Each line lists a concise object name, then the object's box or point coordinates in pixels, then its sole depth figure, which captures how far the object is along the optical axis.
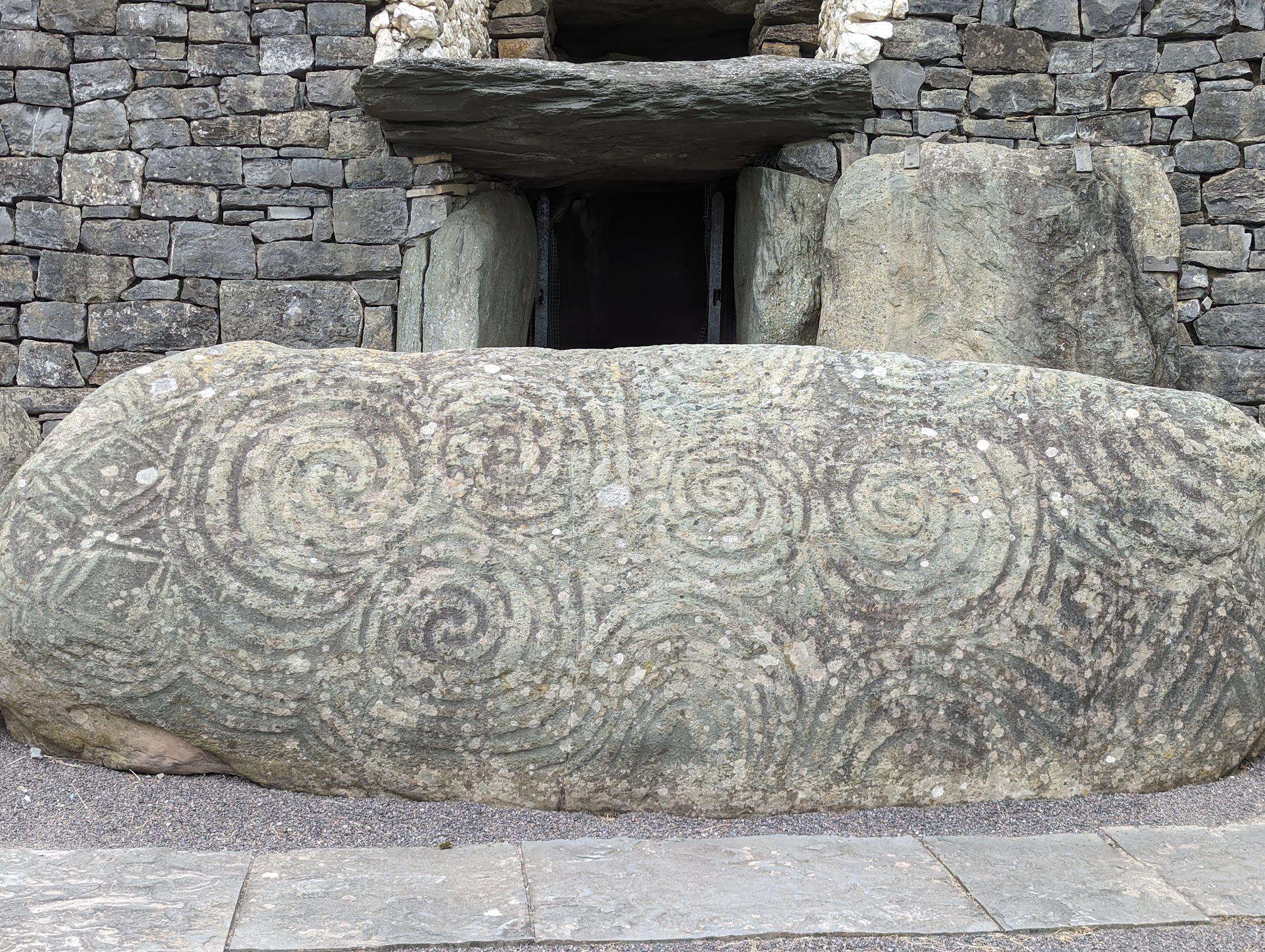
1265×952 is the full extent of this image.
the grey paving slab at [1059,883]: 2.00
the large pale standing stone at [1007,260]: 5.17
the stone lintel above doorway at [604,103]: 5.24
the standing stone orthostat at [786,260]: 5.70
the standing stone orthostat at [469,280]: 5.68
